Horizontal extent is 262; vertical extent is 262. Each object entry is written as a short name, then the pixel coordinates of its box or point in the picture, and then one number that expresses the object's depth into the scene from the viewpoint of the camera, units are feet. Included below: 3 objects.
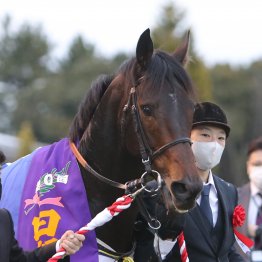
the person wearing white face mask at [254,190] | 46.52
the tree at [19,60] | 359.05
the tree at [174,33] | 165.37
